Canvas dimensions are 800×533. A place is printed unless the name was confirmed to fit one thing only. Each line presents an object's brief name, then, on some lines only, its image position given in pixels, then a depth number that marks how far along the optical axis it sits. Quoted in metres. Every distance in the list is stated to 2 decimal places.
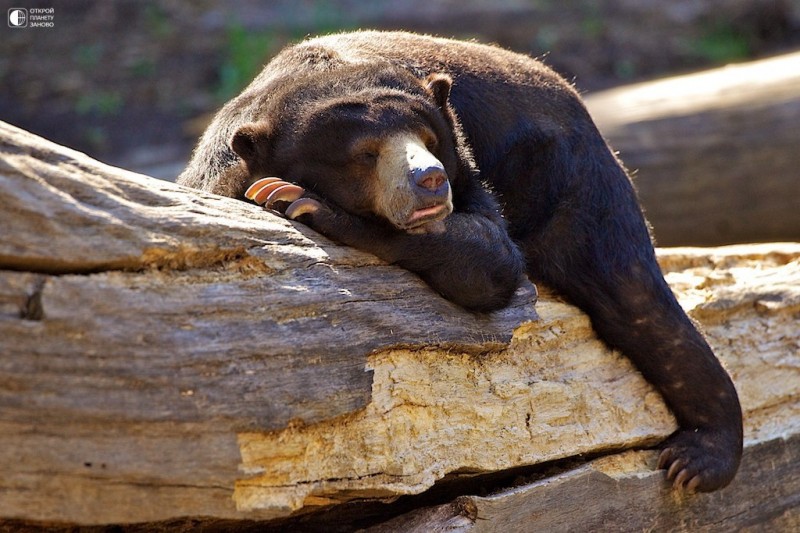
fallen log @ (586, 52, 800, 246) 16.06
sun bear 7.59
